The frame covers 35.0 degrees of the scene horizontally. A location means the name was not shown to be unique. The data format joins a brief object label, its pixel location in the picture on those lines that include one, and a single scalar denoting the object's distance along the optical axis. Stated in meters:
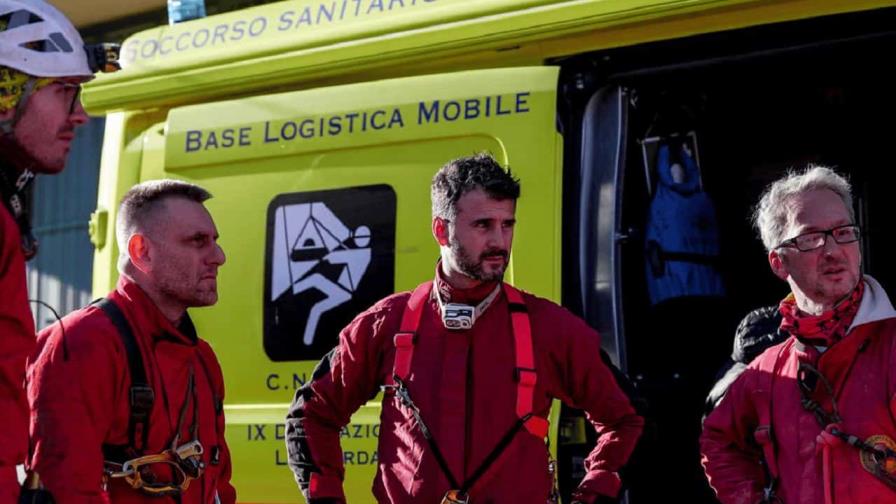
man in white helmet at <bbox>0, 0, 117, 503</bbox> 2.52
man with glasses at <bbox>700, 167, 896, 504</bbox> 3.30
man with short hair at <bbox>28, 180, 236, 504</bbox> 3.14
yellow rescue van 4.41
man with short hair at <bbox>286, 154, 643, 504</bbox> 3.55
